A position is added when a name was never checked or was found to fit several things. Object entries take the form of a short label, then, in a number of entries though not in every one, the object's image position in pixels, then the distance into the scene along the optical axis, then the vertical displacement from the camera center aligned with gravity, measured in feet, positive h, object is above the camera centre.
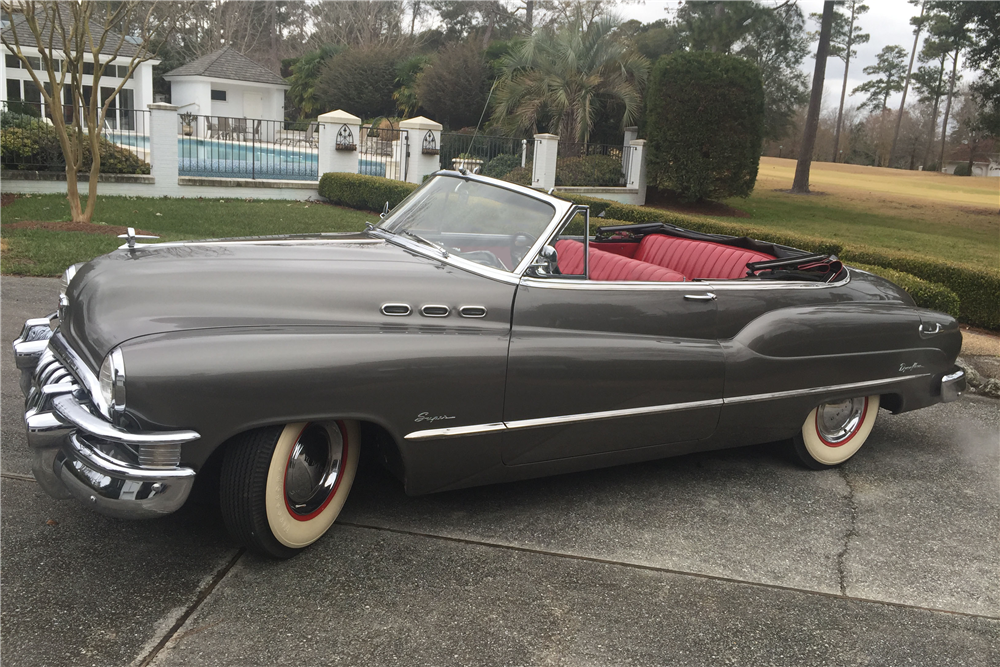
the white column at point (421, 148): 62.90 +0.34
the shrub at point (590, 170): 69.00 -0.73
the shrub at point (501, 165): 68.39 -0.65
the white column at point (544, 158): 63.82 +0.07
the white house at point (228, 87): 122.31 +8.29
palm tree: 71.26 +7.20
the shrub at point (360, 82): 121.60 +9.91
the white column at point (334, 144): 61.52 +0.21
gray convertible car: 9.62 -2.91
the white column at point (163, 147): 51.96 -0.69
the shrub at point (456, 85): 105.19 +8.84
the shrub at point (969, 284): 30.91 -3.81
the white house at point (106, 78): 94.68 +7.07
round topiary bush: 63.82 +3.72
